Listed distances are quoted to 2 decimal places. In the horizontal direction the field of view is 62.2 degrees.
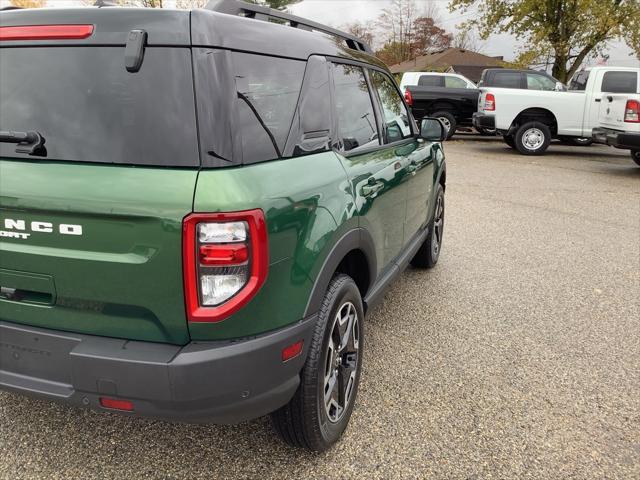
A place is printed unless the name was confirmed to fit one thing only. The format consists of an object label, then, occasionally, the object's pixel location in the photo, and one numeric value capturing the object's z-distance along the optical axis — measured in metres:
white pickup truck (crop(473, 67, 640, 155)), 12.15
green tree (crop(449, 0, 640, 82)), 20.66
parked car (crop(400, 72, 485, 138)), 15.73
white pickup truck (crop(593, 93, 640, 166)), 9.95
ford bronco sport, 1.74
